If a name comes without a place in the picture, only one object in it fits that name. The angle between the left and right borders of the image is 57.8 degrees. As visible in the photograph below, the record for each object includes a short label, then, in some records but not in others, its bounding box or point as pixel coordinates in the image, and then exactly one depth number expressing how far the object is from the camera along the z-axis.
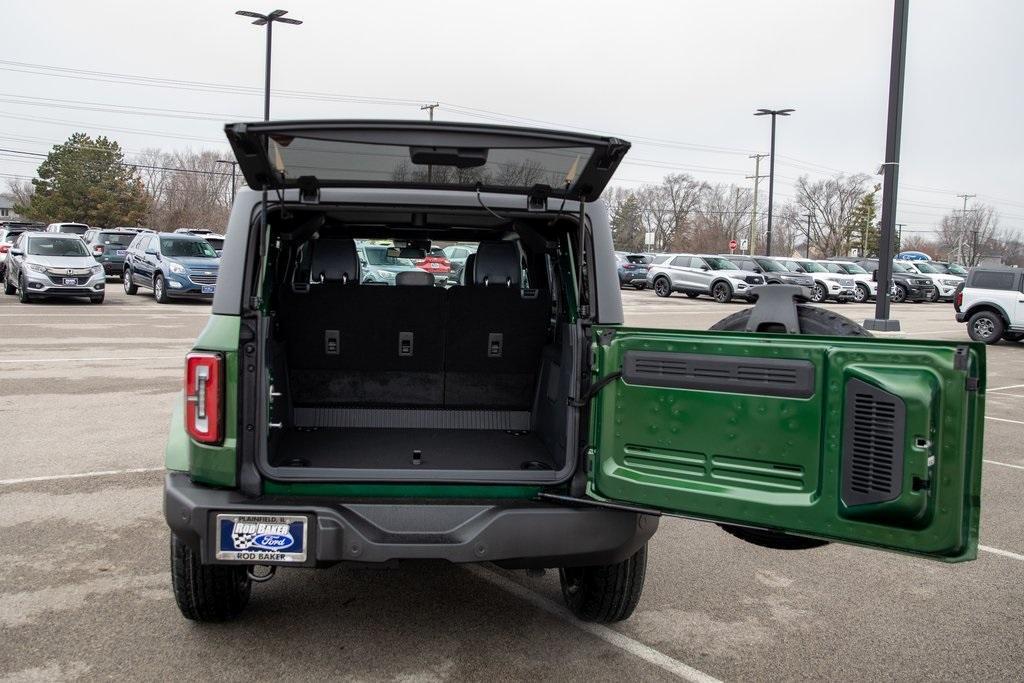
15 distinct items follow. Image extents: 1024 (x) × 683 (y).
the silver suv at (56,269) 21.28
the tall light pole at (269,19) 26.33
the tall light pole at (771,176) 46.22
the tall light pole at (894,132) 14.63
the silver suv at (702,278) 33.56
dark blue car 23.22
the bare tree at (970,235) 101.69
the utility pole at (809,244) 100.38
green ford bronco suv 2.87
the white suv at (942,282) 41.07
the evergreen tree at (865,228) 94.96
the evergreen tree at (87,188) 65.88
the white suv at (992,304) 19.39
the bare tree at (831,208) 98.69
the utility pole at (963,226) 98.68
